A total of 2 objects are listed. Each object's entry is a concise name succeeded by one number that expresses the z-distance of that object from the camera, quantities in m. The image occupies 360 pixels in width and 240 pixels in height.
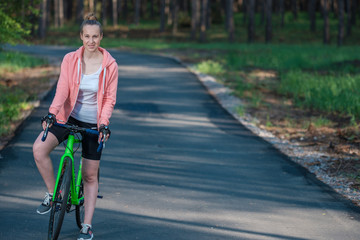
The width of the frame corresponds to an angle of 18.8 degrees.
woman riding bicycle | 9.52
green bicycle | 9.24
